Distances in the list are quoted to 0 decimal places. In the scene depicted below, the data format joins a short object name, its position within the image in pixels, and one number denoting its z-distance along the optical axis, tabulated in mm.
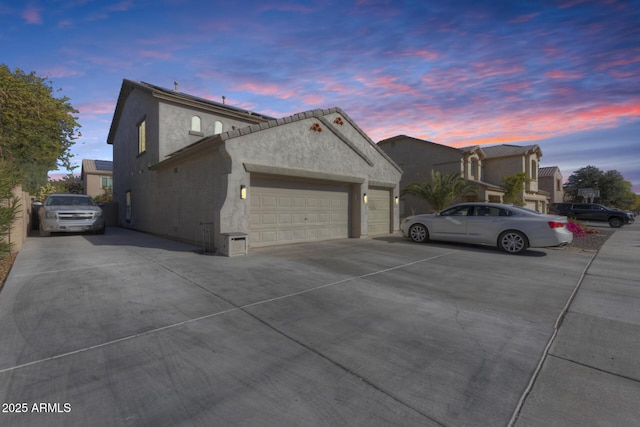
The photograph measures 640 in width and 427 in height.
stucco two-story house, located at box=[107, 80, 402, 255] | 8688
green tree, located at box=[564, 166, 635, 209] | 40469
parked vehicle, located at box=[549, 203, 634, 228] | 21750
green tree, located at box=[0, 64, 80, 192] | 13617
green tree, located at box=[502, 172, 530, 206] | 19250
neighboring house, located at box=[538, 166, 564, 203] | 35100
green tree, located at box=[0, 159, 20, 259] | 6355
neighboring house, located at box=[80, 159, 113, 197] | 34094
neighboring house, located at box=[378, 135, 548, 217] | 20969
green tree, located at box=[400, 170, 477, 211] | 15984
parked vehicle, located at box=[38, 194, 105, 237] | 11539
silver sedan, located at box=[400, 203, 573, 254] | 8406
